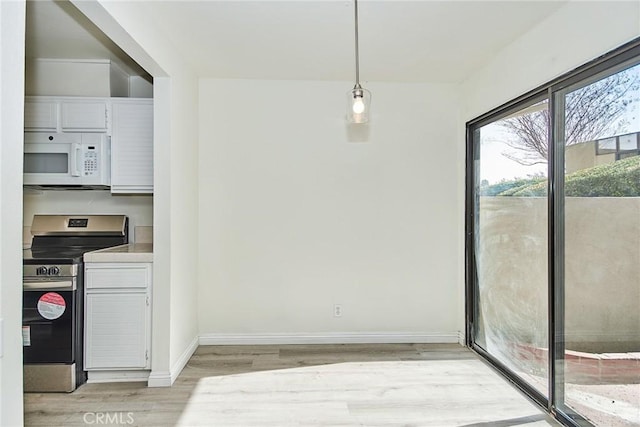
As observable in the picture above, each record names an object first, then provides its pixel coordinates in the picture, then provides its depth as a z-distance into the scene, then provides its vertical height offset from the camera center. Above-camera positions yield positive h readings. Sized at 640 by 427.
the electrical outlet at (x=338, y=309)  3.92 -0.91
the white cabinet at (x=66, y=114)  3.19 +0.80
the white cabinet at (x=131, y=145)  3.26 +0.56
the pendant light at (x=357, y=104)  2.30 +0.65
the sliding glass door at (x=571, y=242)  2.04 -0.16
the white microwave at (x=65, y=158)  3.20 +0.45
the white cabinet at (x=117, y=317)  2.96 -0.76
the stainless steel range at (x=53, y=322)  2.79 -0.76
